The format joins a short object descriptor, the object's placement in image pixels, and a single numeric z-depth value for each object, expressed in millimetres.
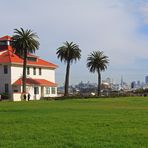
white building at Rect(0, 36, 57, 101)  92438
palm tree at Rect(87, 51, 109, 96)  114819
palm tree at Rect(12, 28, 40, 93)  89562
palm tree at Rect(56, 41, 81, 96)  103500
